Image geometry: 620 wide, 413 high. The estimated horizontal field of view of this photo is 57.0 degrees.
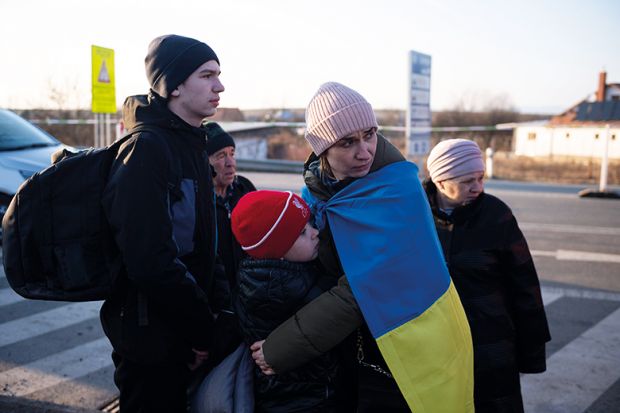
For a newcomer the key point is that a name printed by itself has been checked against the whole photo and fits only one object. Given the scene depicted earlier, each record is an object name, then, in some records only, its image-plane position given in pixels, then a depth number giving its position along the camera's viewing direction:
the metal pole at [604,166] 15.68
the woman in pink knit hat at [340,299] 1.93
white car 7.95
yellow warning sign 12.90
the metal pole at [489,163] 19.56
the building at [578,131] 52.47
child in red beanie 1.97
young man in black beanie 2.12
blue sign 12.76
